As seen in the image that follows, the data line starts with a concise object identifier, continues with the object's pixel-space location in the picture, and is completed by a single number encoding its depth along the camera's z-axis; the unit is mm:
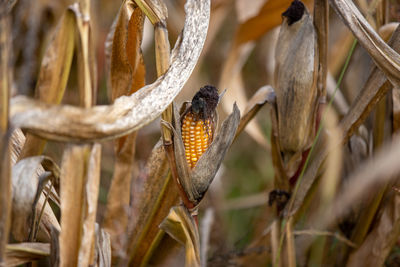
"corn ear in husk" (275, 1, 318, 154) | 1836
